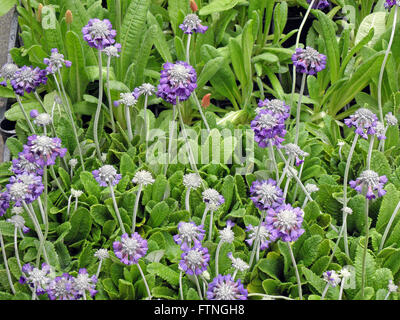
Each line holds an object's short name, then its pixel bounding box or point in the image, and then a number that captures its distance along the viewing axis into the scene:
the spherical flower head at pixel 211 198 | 1.19
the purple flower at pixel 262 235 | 1.19
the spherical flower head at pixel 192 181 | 1.23
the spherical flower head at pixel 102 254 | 1.19
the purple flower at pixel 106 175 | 1.17
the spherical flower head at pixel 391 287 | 1.16
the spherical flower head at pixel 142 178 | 1.21
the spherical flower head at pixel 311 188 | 1.30
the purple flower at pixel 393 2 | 1.30
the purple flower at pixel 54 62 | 1.28
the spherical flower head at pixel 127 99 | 1.32
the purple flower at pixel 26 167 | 1.16
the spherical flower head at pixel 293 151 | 1.21
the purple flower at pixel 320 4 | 1.47
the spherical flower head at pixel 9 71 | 1.28
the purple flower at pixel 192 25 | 1.29
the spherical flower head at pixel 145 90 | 1.32
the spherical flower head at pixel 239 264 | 1.16
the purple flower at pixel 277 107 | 1.21
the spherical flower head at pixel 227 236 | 1.16
